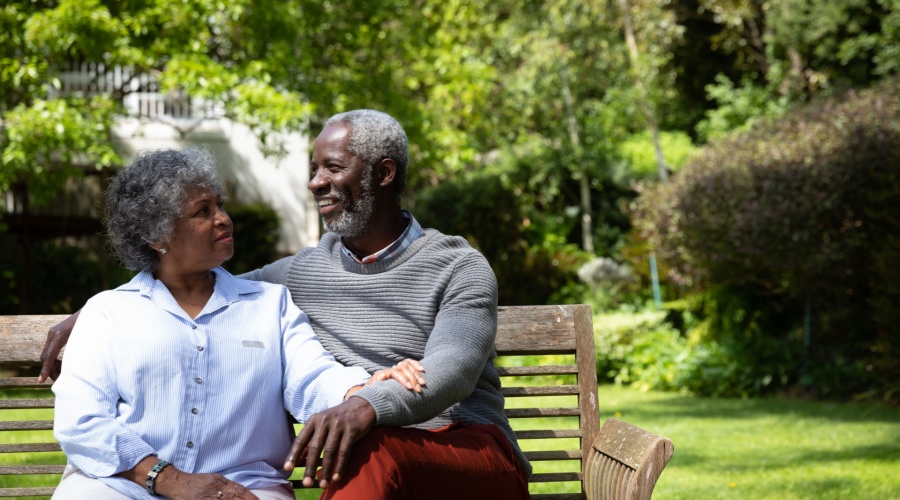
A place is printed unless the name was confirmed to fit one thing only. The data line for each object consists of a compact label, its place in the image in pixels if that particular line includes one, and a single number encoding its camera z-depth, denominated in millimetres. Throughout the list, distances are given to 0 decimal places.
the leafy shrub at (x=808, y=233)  9625
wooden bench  3422
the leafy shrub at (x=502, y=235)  14578
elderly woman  2863
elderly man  2732
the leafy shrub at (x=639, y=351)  11406
